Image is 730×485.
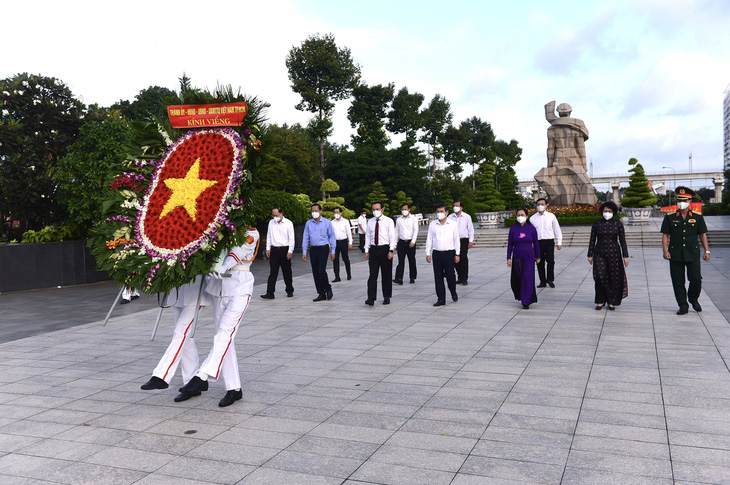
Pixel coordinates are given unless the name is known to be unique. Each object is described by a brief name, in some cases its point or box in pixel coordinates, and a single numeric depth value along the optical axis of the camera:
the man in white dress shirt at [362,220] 16.59
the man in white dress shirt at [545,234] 12.01
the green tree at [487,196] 35.47
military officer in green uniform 8.75
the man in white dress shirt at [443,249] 10.17
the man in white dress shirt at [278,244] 11.52
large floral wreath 4.64
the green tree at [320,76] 40.88
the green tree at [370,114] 46.44
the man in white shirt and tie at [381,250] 10.58
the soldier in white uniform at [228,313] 4.94
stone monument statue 32.56
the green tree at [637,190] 30.10
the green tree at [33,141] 15.54
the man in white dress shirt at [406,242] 13.05
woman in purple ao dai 9.64
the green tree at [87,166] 14.99
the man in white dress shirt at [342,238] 14.80
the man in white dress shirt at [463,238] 12.89
